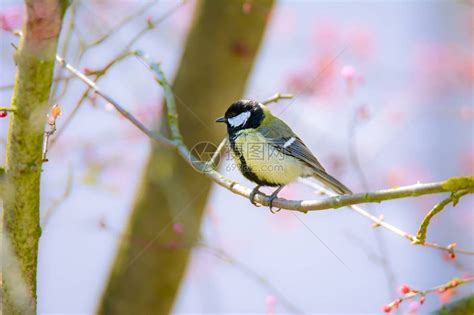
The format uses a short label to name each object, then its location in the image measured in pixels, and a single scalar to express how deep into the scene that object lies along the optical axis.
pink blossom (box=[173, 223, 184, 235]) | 7.15
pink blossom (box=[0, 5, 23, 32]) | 7.63
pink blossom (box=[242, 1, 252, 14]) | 7.40
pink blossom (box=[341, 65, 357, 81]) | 6.35
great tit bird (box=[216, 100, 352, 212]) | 6.19
